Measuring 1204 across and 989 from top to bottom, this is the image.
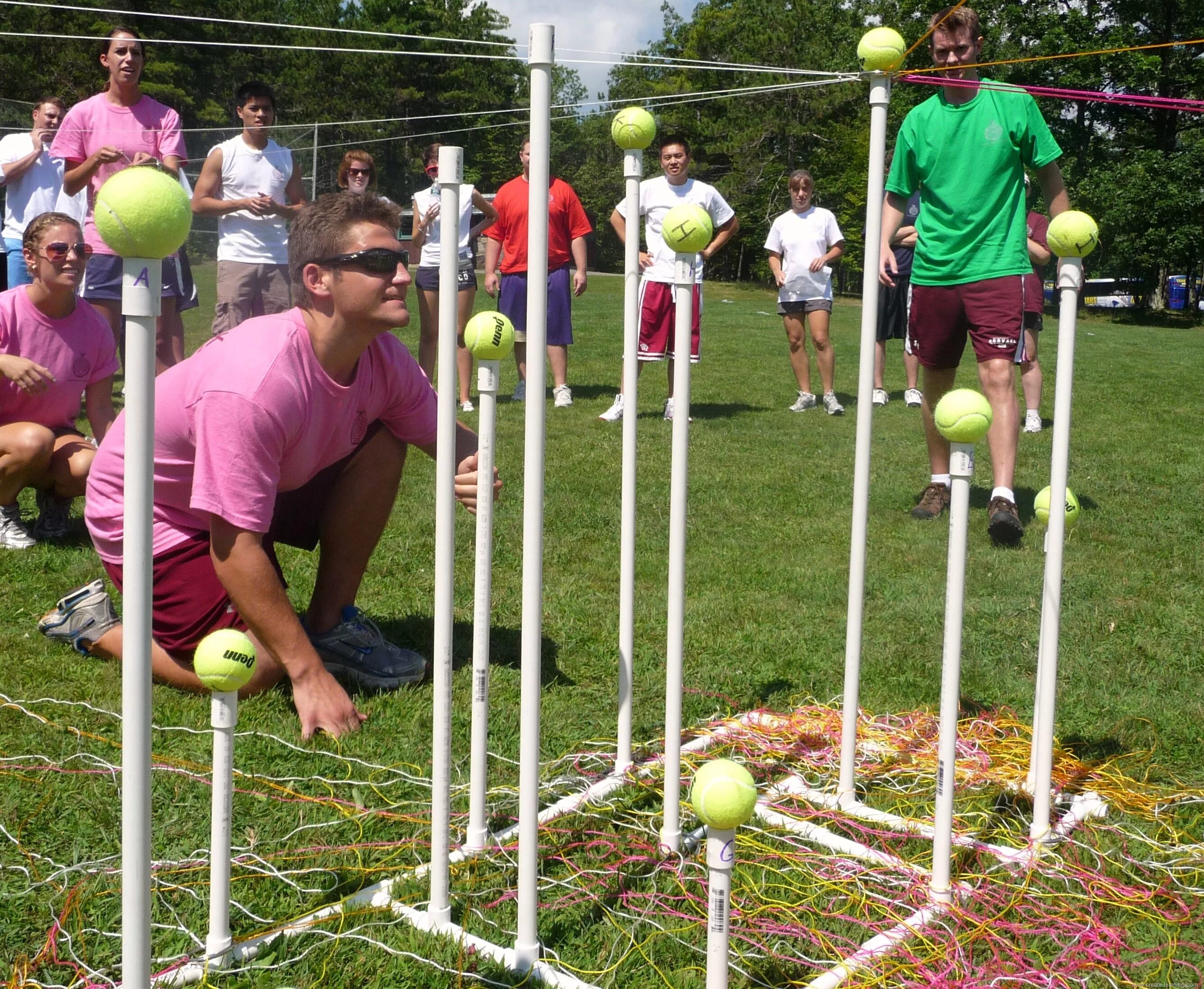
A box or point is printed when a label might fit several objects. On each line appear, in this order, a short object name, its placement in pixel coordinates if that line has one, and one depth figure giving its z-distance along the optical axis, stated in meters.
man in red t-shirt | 8.70
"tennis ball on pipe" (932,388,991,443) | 2.18
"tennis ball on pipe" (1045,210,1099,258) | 2.58
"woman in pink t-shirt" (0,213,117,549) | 4.66
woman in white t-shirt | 9.43
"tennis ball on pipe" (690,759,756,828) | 1.60
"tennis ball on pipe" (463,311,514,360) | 2.20
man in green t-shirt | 5.03
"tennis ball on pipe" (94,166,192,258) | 1.50
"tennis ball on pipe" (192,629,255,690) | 1.85
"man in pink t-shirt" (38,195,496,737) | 2.98
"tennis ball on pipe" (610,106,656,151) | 2.75
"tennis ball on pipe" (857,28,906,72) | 2.69
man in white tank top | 7.01
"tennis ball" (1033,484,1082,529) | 2.67
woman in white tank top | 8.23
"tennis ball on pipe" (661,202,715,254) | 2.43
